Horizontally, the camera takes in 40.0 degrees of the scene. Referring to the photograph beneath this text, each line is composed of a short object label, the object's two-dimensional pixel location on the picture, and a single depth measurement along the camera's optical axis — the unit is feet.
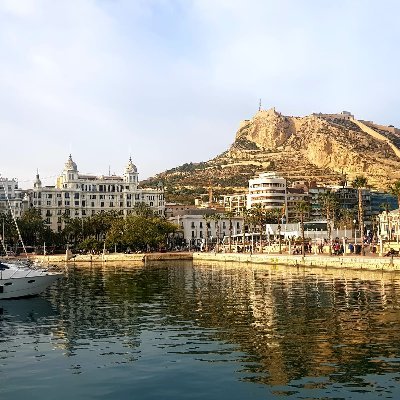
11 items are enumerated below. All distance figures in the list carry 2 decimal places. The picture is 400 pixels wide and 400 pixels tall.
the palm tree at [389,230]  405.27
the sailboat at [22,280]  180.86
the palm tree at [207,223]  645.42
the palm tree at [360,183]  342.44
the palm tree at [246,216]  554.63
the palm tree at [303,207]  394.99
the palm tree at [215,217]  546.63
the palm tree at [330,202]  458.50
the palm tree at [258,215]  536.01
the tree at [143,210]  580.63
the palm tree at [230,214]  559.38
